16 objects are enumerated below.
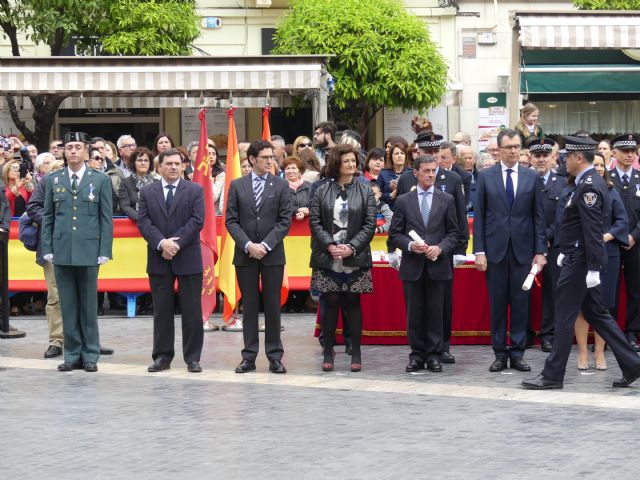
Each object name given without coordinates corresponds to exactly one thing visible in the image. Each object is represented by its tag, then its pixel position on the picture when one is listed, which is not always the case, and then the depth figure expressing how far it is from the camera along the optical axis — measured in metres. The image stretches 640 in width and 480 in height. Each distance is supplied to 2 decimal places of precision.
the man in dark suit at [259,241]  12.29
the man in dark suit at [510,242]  12.21
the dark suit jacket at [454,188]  12.73
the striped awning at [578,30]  19.05
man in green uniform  12.45
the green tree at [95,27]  22.62
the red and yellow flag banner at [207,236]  15.23
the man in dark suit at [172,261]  12.34
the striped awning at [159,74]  18.66
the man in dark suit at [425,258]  12.30
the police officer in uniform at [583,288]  11.07
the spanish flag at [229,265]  15.13
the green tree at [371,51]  24.41
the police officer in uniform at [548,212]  13.29
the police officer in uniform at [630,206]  13.28
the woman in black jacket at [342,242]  12.22
